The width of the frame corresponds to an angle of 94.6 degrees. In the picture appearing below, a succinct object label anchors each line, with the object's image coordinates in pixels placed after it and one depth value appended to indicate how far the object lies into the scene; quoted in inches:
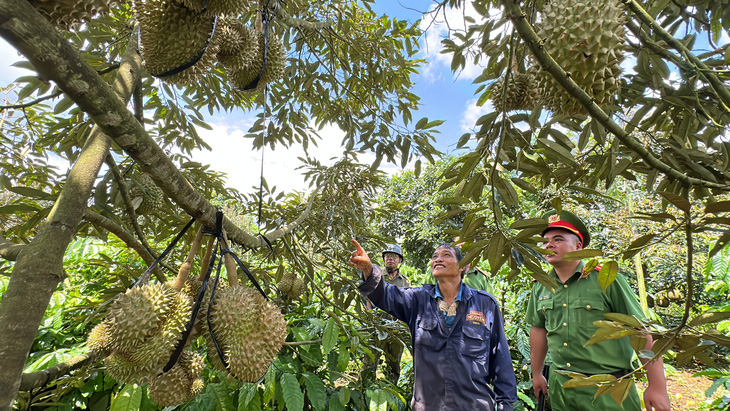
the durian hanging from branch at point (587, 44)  35.5
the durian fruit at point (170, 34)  41.5
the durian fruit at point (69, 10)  24.2
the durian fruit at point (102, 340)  36.7
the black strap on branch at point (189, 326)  35.7
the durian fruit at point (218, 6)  41.1
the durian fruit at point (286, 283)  93.2
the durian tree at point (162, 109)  25.2
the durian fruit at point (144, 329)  35.6
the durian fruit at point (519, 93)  52.2
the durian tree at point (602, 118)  32.9
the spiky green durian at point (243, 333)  39.9
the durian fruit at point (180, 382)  39.9
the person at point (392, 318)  108.7
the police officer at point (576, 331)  80.8
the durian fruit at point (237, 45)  53.6
